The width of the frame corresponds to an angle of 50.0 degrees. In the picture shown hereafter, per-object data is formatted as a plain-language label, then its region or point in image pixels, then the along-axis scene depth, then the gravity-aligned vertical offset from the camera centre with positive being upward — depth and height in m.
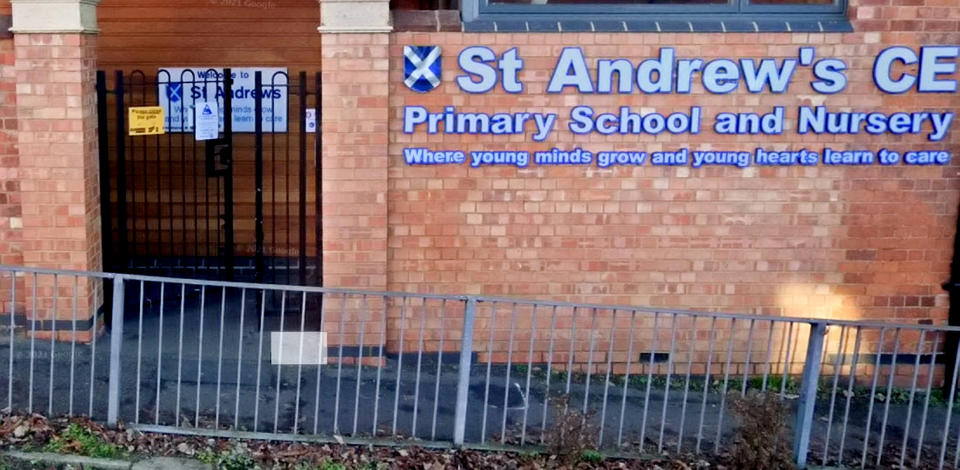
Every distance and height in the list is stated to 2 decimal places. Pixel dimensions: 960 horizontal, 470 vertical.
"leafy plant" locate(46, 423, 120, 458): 5.79 -1.98
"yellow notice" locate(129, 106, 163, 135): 8.14 -0.19
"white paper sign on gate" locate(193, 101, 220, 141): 8.59 -0.17
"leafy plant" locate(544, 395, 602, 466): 5.65 -1.72
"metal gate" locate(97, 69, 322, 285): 9.65 -0.85
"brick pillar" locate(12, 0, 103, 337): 7.22 -0.32
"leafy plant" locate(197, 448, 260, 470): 5.77 -2.00
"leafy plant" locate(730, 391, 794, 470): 5.49 -1.60
